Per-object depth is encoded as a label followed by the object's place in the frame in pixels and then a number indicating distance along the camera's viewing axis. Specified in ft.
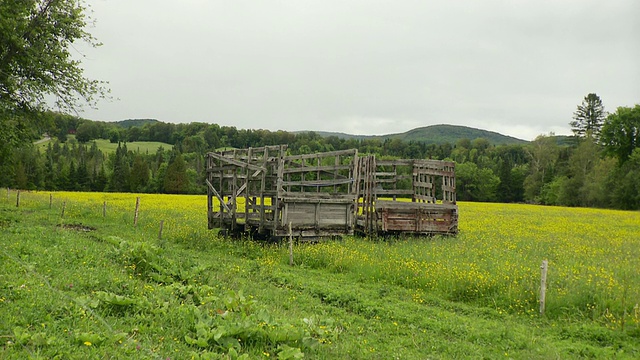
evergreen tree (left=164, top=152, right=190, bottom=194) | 259.80
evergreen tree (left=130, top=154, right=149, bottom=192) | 265.58
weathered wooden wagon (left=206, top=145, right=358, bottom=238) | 55.01
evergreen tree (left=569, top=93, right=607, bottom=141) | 292.40
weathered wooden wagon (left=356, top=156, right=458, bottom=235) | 62.18
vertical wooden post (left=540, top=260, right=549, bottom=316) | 30.50
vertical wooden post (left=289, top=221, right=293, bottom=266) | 45.88
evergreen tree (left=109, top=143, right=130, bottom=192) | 266.57
